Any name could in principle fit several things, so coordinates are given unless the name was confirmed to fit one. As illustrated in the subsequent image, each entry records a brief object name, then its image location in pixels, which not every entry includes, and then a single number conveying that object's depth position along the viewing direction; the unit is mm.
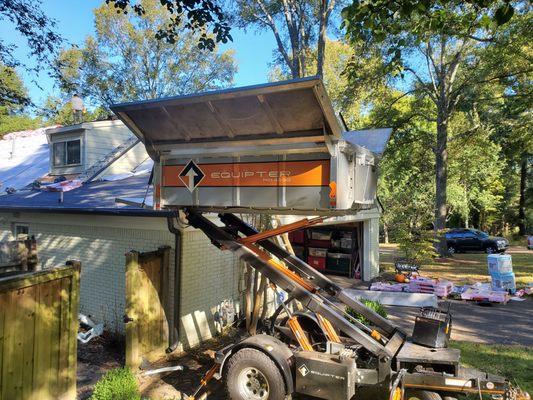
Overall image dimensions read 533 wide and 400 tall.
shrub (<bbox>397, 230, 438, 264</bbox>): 16109
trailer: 4508
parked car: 27312
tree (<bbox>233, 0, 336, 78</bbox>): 16078
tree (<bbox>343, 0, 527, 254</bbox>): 21234
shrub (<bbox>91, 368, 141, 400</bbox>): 4562
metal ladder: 13662
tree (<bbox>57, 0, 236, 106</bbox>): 28406
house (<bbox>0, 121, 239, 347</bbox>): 7734
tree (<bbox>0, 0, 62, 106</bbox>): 8039
